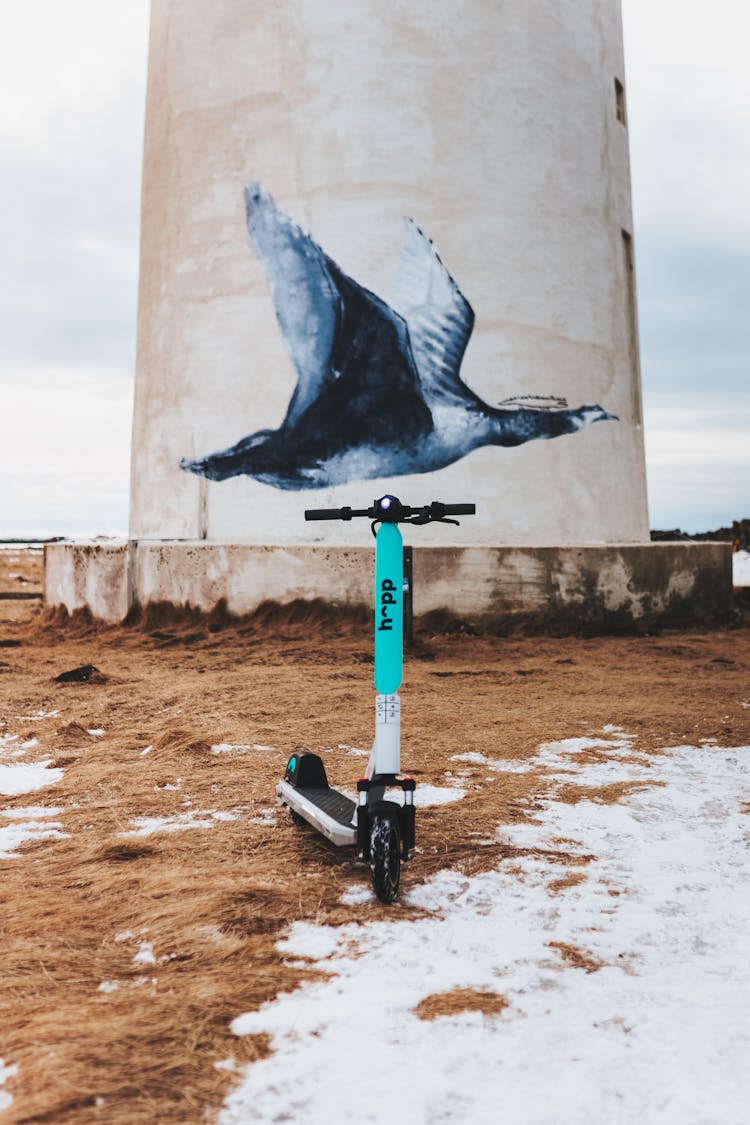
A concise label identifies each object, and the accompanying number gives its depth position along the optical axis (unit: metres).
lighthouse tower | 8.39
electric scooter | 2.54
